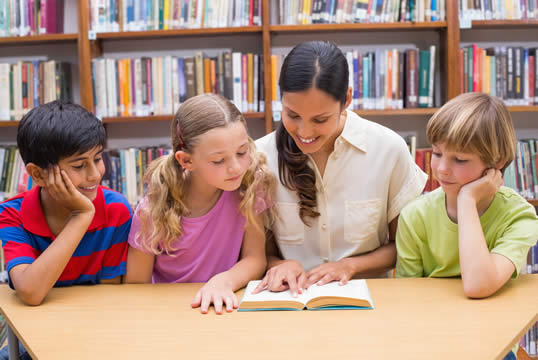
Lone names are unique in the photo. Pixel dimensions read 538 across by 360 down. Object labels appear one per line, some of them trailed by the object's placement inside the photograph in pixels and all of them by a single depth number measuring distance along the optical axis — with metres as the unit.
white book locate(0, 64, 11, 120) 2.67
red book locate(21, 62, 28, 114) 2.66
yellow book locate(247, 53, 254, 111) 2.57
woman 1.52
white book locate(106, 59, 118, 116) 2.62
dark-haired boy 1.29
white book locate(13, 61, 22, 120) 2.66
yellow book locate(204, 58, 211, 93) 2.59
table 0.95
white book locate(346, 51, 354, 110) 2.55
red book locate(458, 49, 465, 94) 2.56
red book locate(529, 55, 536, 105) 2.57
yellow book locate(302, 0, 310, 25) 2.52
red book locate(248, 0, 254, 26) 2.55
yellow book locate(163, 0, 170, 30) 2.55
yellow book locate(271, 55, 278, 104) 2.55
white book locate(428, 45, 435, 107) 2.56
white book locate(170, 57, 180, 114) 2.60
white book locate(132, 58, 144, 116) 2.62
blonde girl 1.34
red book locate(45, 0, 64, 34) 2.64
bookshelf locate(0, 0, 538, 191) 2.51
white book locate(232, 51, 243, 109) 2.58
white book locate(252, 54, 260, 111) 2.58
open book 1.14
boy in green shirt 1.20
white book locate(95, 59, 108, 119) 2.62
